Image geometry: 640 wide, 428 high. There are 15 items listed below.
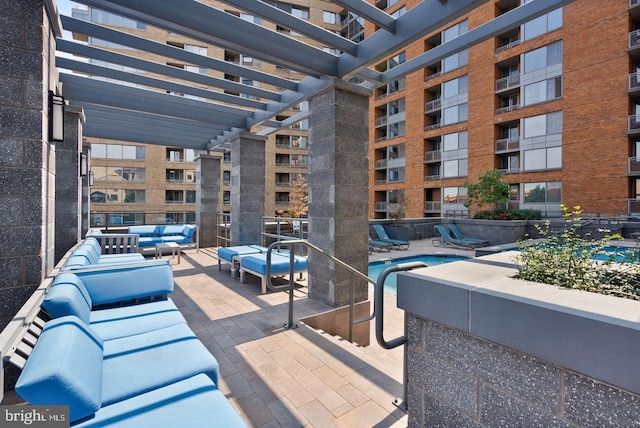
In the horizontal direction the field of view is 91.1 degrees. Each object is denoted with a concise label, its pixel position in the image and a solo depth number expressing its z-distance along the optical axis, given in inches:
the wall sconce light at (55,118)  117.9
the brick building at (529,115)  655.8
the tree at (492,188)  671.8
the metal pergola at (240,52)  144.1
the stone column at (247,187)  335.9
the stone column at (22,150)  99.7
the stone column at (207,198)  433.1
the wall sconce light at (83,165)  259.8
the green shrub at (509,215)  643.5
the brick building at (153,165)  1090.1
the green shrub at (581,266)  72.4
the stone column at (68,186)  236.7
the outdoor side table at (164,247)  330.3
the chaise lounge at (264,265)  223.6
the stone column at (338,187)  196.5
